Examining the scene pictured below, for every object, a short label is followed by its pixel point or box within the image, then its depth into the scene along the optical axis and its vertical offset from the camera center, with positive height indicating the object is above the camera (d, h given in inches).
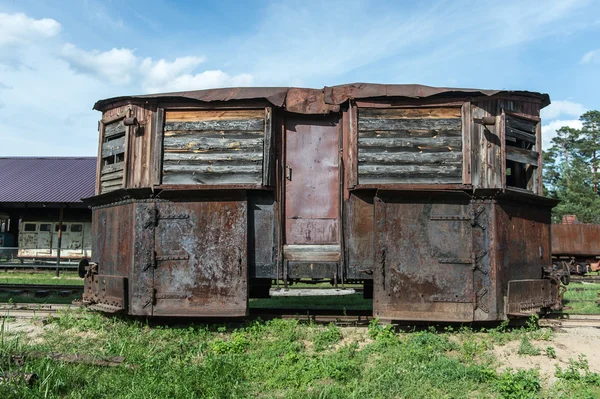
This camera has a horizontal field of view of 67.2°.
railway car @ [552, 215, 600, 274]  838.5 -1.5
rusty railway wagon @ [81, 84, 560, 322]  262.4 +22.8
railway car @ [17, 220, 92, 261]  948.0 -7.1
